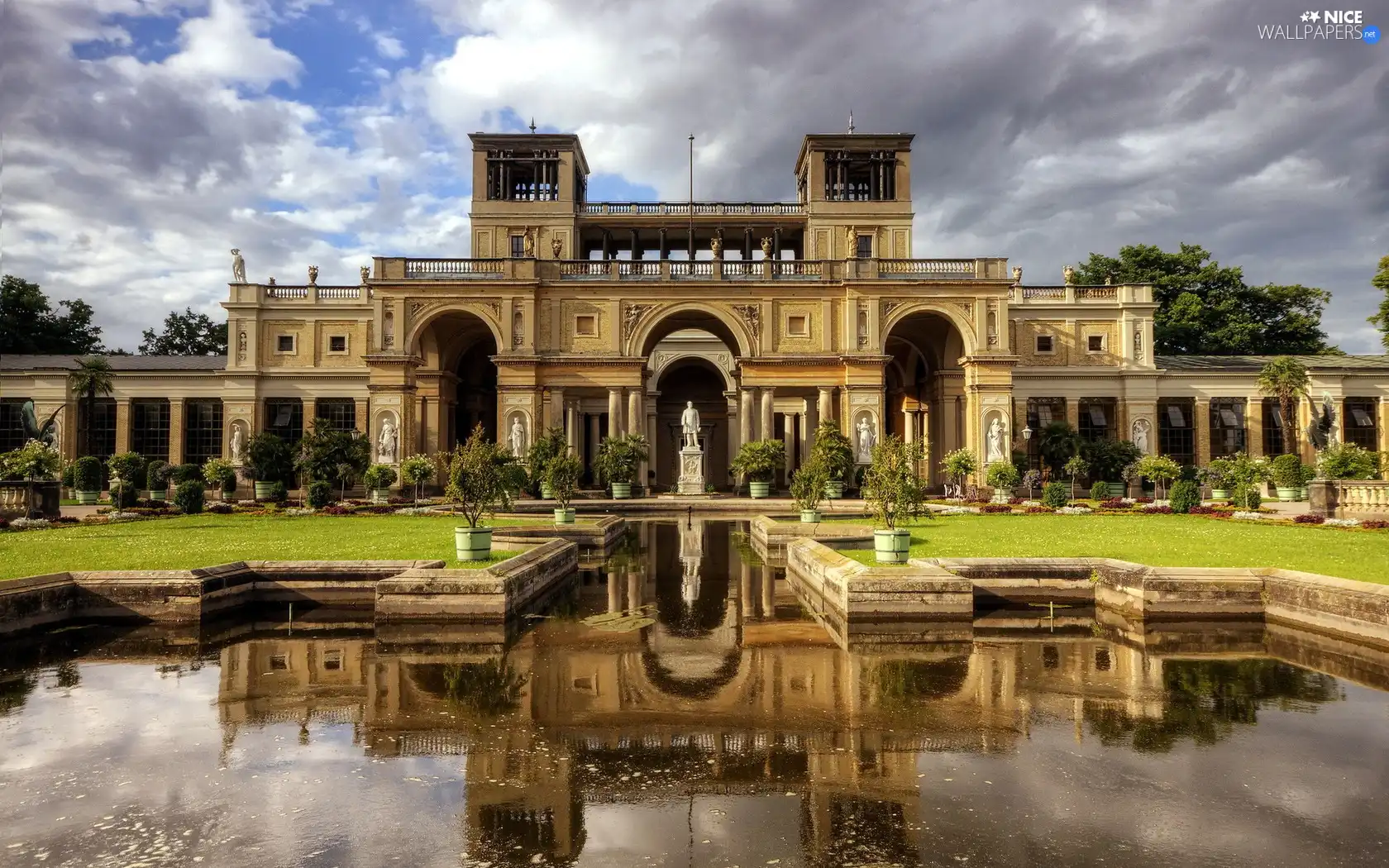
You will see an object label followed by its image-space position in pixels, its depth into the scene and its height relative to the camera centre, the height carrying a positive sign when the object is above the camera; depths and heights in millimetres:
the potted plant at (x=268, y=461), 28953 +36
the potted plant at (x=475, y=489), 11852 -449
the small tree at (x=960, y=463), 31453 -231
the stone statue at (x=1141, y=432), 41875 +1286
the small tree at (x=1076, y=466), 31094 -411
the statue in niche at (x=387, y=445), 34594 +729
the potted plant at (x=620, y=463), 30912 -126
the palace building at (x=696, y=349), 35531 +5562
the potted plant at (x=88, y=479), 29984 -605
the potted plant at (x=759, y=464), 32094 -205
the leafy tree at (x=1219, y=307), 51094 +9690
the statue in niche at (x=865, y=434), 35094 +1056
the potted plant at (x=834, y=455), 30844 +134
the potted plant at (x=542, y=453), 28672 +263
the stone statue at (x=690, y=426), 34219 +1448
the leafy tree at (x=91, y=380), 37438 +4022
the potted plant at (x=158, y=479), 30047 -625
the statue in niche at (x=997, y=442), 35312 +653
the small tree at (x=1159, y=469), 29984 -502
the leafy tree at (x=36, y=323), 50688 +9380
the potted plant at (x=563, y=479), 20203 -516
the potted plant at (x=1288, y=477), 28859 -813
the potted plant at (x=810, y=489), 19225 -769
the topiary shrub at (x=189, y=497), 24328 -1046
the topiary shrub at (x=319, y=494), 25625 -1033
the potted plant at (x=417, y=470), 29359 -368
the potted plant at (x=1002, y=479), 30438 -862
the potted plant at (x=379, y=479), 29453 -670
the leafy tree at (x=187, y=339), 61812 +9782
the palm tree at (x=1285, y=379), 35438 +3421
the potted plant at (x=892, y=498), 11617 -622
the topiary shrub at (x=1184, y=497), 24766 -1292
